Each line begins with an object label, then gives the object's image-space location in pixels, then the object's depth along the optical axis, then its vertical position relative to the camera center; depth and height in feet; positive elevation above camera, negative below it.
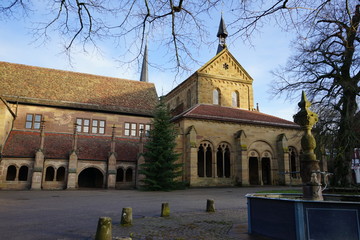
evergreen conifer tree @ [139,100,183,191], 70.13 +2.66
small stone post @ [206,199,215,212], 33.73 -4.80
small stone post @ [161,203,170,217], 29.99 -4.89
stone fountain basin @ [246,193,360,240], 16.31 -3.14
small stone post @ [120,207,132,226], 24.92 -4.71
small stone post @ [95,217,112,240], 18.52 -4.39
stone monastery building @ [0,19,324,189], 80.33 +12.79
